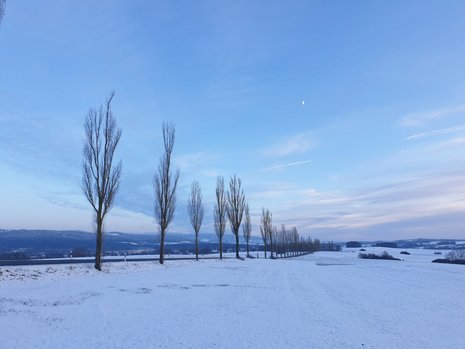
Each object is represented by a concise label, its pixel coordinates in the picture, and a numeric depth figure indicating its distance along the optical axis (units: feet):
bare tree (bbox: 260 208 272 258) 269.44
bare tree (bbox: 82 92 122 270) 90.27
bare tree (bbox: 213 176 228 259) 185.47
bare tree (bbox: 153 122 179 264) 126.11
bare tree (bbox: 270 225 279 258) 278.81
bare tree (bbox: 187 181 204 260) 170.71
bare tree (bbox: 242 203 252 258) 239.46
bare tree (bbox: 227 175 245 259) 189.67
